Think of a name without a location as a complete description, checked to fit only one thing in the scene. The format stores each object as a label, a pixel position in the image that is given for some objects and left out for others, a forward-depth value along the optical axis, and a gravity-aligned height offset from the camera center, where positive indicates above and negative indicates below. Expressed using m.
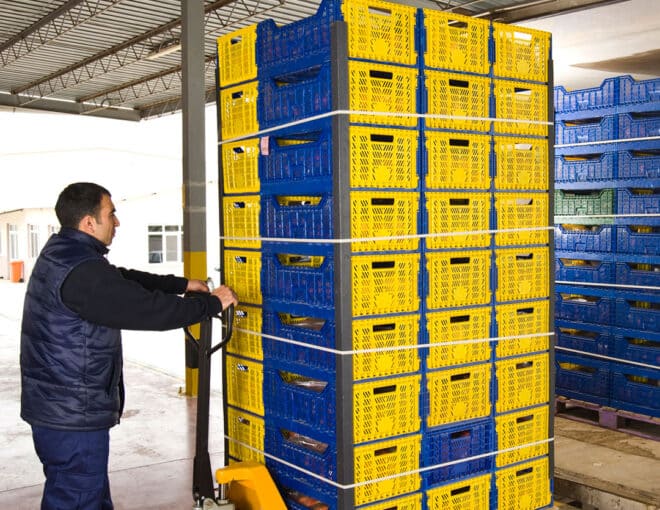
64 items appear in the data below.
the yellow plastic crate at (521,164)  5.05 +0.40
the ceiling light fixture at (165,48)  16.27 +3.80
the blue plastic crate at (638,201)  7.19 +0.21
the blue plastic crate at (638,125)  7.18 +0.91
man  4.16 -0.60
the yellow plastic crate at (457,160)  4.70 +0.40
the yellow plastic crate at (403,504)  4.54 -1.62
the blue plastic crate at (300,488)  4.53 -1.56
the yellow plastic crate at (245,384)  5.10 -1.04
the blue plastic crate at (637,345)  7.20 -1.13
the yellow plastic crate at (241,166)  5.06 +0.40
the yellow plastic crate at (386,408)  4.42 -1.04
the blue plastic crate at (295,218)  4.40 +0.05
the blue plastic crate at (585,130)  7.49 +0.92
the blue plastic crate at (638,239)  7.20 -0.14
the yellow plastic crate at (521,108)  5.04 +0.76
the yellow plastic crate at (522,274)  5.07 -0.32
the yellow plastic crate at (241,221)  5.09 +0.04
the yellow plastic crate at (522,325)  5.07 -0.66
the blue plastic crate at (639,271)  7.20 -0.43
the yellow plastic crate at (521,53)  5.04 +1.13
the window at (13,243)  40.12 -0.71
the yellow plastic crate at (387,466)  4.45 -1.38
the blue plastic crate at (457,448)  4.76 -1.37
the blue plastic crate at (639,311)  7.21 -0.81
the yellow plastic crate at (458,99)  4.70 +0.77
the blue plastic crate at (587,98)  7.47 +1.24
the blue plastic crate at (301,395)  4.46 -1.00
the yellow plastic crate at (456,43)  4.68 +1.11
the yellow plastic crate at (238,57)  5.01 +1.12
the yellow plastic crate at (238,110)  5.05 +0.77
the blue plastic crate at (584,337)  7.60 -1.11
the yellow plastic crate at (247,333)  5.07 -0.70
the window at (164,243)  37.25 -0.74
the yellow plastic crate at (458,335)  4.74 -0.67
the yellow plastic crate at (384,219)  4.38 +0.04
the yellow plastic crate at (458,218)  4.71 +0.05
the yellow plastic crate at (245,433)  5.15 -1.38
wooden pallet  7.21 -1.89
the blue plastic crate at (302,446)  4.48 -1.33
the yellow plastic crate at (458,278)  4.73 -0.32
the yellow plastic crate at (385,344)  4.41 -0.67
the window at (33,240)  37.23 -0.53
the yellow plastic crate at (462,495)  4.78 -1.66
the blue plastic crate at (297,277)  4.42 -0.30
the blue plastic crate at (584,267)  7.57 -0.42
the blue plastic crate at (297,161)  4.39 +0.39
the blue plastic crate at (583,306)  7.61 -0.80
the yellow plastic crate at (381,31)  4.36 +1.11
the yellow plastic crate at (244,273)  5.08 -0.31
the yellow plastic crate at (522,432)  5.09 -1.36
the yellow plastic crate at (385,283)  4.38 -0.33
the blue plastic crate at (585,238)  7.56 -0.13
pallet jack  4.70 -1.50
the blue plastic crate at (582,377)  7.60 -1.50
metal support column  9.50 +1.05
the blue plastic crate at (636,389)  7.16 -1.52
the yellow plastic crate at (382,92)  4.36 +0.76
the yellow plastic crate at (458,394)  4.75 -1.03
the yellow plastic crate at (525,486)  5.11 -1.72
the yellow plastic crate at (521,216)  5.07 +0.06
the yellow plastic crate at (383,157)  4.36 +0.39
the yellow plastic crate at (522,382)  5.08 -1.03
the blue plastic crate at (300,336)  4.45 -0.65
